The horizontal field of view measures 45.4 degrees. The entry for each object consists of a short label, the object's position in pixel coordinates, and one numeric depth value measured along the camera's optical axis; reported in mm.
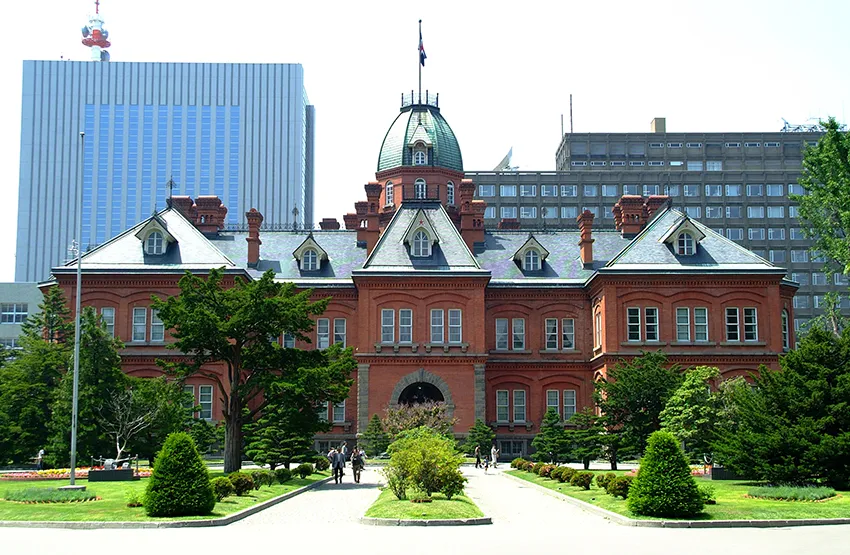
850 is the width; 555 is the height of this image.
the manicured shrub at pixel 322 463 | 42875
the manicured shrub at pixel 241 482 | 29031
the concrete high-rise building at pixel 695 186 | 113000
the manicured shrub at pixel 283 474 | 35500
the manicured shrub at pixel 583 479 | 31417
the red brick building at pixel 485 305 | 55281
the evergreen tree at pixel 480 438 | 52719
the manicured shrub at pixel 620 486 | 27300
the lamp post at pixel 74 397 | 32656
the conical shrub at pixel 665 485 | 23406
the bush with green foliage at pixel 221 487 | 27034
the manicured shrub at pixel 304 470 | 38219
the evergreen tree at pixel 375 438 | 52750
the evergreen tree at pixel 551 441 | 47625
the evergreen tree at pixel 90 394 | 38969
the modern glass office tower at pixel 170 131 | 146000
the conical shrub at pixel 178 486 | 23781
